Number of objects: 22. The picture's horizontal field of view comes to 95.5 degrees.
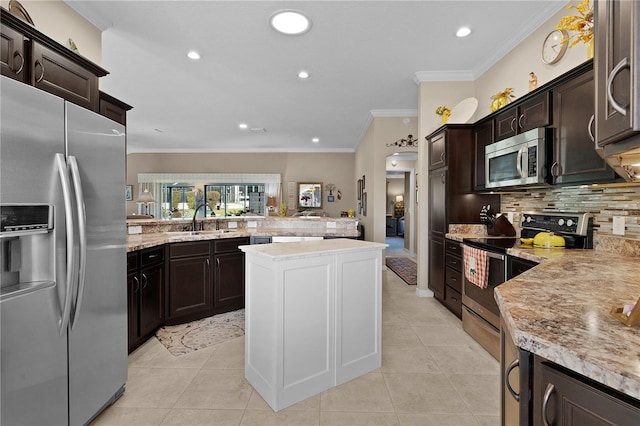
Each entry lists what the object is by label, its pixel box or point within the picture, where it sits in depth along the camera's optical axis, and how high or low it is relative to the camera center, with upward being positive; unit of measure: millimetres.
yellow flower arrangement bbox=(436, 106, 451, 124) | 3660 +1248
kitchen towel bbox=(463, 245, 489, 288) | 2477 -492
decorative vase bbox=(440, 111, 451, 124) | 3662 +1209
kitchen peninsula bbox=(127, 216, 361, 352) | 2541 -608
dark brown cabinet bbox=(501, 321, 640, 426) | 537 -396
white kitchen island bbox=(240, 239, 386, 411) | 1746 -681
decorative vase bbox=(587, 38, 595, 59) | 1991 +1121
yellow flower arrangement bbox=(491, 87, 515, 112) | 3041 +1199
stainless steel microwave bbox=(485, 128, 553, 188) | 2346 +462
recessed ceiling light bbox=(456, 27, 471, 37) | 2840 +1782
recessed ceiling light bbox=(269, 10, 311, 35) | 2602 +1762
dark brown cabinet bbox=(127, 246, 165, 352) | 2415 -734
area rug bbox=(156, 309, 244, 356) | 2604 -1202
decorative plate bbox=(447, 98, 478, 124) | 3584 +1258
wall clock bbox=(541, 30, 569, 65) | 2498 +1460
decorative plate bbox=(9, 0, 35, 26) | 1711 +1203
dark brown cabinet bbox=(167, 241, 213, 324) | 2986 -750
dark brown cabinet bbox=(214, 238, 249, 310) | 3318 -740
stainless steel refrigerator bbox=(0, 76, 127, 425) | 1180 -231
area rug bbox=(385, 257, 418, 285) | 4965 -1131
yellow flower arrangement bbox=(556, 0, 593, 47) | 1933 +1280
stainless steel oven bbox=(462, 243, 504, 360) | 2336 -869
